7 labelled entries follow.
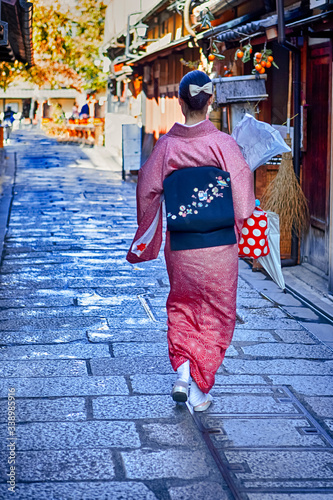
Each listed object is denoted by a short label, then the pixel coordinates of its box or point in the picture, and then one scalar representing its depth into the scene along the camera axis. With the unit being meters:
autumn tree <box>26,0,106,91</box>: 33.34
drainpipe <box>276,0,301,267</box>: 9.00
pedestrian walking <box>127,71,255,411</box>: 4.43
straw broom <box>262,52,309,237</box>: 8.57
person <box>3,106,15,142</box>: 36.39
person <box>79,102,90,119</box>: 37.16
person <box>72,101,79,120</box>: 43.26
